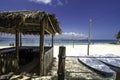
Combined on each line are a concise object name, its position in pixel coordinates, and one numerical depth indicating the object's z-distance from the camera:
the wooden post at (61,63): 1.97
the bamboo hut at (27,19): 3.13
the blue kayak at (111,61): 4.61
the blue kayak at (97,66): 3.57
